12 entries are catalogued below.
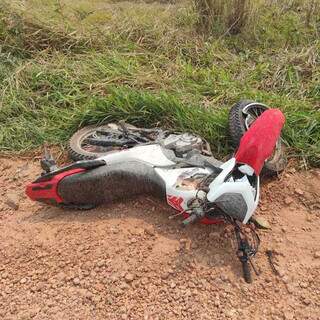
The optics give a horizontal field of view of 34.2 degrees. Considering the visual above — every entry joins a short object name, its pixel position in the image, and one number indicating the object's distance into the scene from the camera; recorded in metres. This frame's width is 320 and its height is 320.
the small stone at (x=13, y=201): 3.55
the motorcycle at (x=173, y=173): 2.84
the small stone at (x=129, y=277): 2.84
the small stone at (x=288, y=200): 3.38
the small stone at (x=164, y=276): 2.85
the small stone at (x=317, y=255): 2.98
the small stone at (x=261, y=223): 3.18
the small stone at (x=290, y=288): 2.77
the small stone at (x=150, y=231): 3.11
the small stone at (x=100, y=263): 2.94
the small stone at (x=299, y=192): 3.43
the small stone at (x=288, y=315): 2.64
